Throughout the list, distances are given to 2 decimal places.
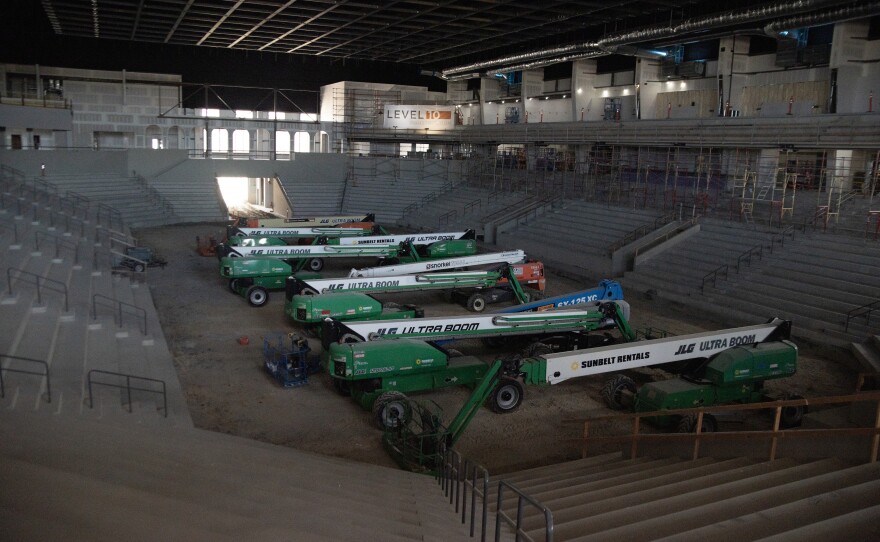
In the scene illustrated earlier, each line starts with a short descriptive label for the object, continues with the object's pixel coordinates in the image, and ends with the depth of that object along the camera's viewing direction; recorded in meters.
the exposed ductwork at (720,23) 22.64
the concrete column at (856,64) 25.62
